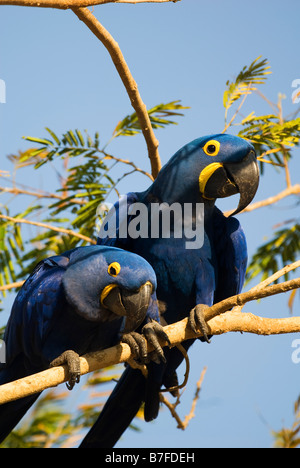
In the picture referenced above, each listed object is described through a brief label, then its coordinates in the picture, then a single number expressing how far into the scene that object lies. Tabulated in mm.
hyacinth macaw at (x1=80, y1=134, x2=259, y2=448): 6348
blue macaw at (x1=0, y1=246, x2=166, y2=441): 5562
